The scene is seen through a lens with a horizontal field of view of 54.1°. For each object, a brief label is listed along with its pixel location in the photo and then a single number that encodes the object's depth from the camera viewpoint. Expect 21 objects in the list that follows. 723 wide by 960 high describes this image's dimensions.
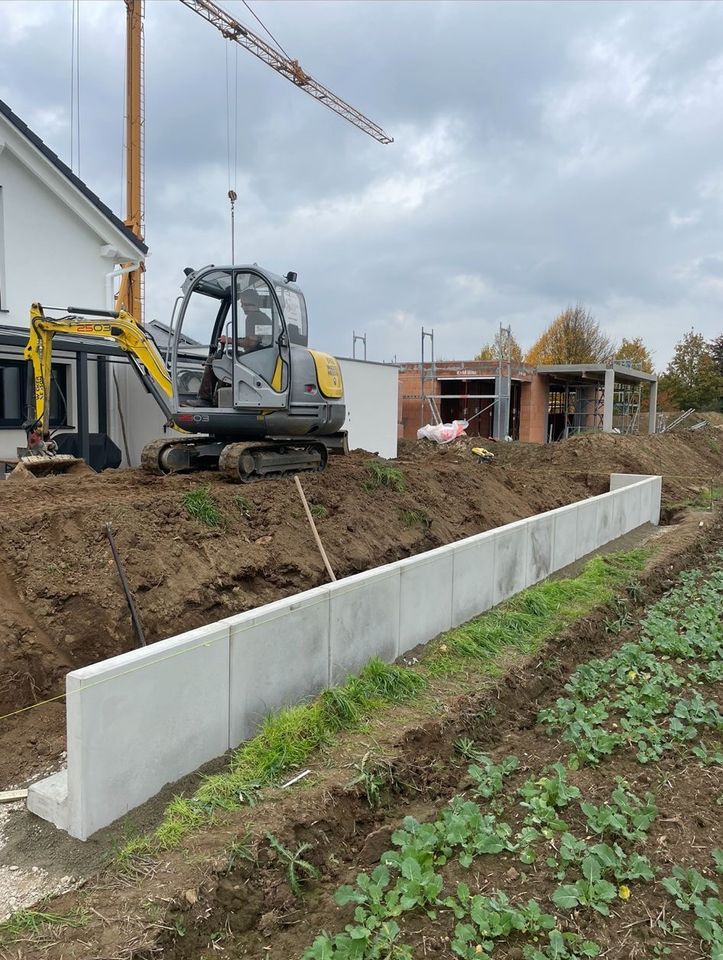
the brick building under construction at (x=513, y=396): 30.52
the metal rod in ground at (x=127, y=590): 5.96
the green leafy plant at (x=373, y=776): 4.24
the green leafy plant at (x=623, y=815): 3.85
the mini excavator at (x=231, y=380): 9.56
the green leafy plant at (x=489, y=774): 4.33
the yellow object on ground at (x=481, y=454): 20.20
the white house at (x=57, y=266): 14.03
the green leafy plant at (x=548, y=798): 3.97
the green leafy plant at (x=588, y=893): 3.27
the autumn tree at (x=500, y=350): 30.64
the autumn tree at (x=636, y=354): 50.26
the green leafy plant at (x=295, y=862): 3.60
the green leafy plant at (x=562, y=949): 2.99
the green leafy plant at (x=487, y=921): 3.05
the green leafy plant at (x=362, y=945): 2.98
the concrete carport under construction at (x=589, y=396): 32.34
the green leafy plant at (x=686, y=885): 3.31
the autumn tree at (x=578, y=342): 45.03
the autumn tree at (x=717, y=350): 53.89
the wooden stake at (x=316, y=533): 7.70
